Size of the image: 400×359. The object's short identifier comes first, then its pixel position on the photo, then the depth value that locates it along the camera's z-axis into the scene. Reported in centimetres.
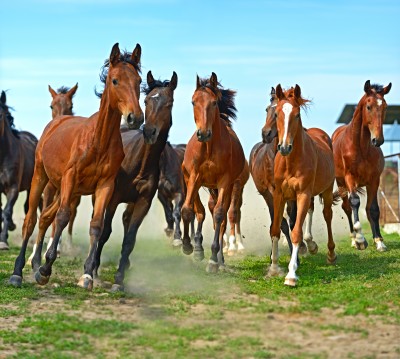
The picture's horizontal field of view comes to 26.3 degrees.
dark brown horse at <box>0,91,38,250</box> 1722
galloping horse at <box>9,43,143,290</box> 993
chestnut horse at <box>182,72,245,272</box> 1145
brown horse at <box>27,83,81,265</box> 1574
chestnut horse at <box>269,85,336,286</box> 1050
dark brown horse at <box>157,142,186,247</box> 1653
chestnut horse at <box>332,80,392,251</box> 1484
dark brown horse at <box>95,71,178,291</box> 1062
